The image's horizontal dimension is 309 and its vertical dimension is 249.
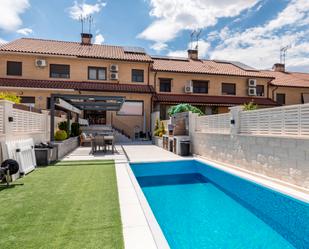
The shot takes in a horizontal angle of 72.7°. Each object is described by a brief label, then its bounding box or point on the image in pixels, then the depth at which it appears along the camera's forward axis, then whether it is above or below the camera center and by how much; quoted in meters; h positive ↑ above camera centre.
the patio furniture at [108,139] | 12.70 -0.77
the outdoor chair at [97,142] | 12.71 -0.96
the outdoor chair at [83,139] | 17.30 -1.06
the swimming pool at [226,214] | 4.30 -2.33
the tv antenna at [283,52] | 33.56 +11.91
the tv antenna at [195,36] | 29.75 +12.89
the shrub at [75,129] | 17.00 -0.23
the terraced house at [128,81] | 20.77 +5.21
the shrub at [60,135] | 12.22 -0.52
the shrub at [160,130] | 17.77 -0.32
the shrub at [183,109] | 15.29 +1.31
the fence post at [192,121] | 13.08 +0.33
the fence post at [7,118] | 7.13 +0.27
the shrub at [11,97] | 9.79 +1.40
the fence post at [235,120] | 9.11 +0.28
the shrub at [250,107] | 10.90 +1.02
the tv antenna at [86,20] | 26.88 +13.66
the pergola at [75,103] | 11.59 +1.70
